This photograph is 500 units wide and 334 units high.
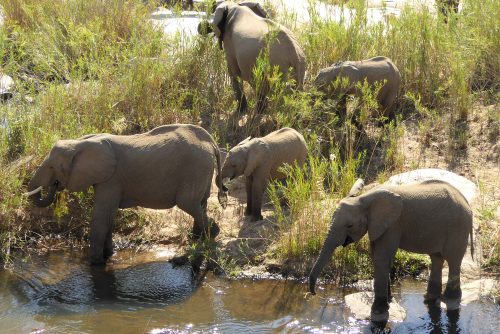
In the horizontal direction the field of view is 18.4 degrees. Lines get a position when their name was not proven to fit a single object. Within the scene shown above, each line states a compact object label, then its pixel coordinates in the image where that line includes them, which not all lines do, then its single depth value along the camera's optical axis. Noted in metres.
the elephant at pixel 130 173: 15.14
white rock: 16.74
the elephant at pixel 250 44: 19.67
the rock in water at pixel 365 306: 13.42
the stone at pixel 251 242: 15.53
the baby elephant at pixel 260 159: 16.31
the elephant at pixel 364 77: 19.35
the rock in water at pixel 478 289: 13.96
